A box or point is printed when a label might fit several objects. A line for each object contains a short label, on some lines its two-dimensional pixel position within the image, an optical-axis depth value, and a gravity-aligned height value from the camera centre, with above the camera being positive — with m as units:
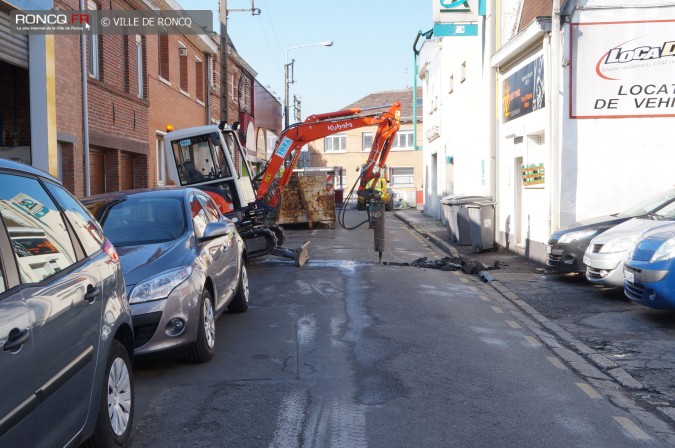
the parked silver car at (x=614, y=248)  10.30 -0.85
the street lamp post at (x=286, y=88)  44.51 +6.14
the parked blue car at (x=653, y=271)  8.32 -0.95
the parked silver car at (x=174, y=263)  6.18 -0.69
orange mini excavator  14.83 +0.49
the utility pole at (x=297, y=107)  60.26 +6.72
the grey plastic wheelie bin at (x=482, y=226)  16.98 -0.87
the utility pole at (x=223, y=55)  21.31 +3.79
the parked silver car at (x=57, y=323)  3.16 -0.65
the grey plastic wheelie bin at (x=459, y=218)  18.16 -0.76
